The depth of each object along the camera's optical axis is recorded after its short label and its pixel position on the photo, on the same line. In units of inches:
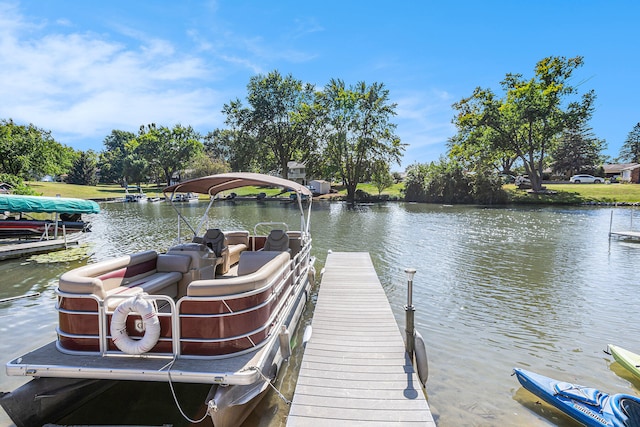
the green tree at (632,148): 3233.3
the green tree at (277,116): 1991.9
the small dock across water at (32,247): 533.6
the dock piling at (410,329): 215.3
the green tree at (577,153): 2488.9
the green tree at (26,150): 1659.7
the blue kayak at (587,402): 161.6
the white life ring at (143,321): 156.0
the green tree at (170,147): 2711.6
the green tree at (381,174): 1847.9
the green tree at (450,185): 1678.2
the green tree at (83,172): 2783.0
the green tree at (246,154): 2044.8
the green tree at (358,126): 1795.0
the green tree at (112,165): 2933.1
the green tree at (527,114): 1558.8
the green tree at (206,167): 2479.1
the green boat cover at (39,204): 533.5
